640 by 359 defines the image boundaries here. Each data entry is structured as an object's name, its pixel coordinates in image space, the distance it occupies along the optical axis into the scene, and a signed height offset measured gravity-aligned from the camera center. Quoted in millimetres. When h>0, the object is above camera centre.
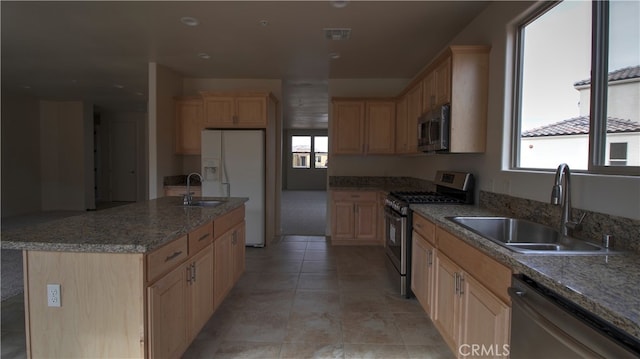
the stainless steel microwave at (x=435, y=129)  2916 +333
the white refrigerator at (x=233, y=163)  4836 -3
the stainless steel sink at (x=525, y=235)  1556 -399
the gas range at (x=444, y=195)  3074 -317
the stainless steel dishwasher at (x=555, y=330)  914 -513
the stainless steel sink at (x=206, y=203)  3158 -386
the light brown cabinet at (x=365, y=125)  5160 +602
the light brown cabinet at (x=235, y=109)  4930 +796
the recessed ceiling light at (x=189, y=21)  3205 +1381
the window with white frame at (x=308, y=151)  14008 +517
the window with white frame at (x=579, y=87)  1647 +466
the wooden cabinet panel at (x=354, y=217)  5043 -805
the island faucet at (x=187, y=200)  3051 -346
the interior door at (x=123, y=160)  9133 +47
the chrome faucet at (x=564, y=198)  1691 -167
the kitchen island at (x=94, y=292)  1578 -627
